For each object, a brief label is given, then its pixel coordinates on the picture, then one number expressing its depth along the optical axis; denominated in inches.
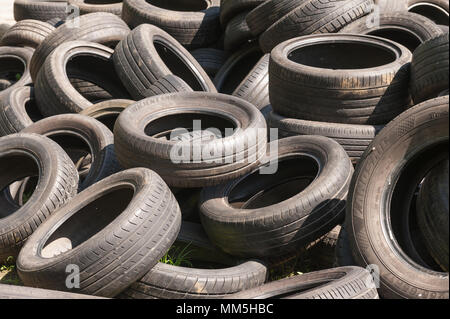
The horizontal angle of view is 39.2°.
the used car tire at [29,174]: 217.0
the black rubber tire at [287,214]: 198.8
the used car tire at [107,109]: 274.8
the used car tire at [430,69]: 216.2
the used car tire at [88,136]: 243.9
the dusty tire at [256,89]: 287.7
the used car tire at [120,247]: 181.8
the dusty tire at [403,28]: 291.9
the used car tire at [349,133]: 236.5
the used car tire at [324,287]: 161.6
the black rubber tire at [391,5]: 319.0
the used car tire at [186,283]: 188.9
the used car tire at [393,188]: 172.2
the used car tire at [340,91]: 237.6
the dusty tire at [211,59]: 344.8
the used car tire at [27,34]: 359.9
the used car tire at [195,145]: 208.5
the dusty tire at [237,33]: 322.3
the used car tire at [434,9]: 358.4
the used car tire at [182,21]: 345.4
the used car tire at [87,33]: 314.0
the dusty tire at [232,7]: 321.1
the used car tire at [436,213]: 157.1
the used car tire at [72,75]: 286.0
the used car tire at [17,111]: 281.3
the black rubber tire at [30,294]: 174.6
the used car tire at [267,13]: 287.0
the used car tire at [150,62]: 281.2
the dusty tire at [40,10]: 411.8
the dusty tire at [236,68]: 329.7
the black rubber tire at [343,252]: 189.9
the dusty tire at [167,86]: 272.7
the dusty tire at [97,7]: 392.2
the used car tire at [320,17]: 278.1
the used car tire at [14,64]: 345.0
